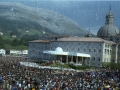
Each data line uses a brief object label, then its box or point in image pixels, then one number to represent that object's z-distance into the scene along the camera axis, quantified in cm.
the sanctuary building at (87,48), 7688
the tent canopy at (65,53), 7538
